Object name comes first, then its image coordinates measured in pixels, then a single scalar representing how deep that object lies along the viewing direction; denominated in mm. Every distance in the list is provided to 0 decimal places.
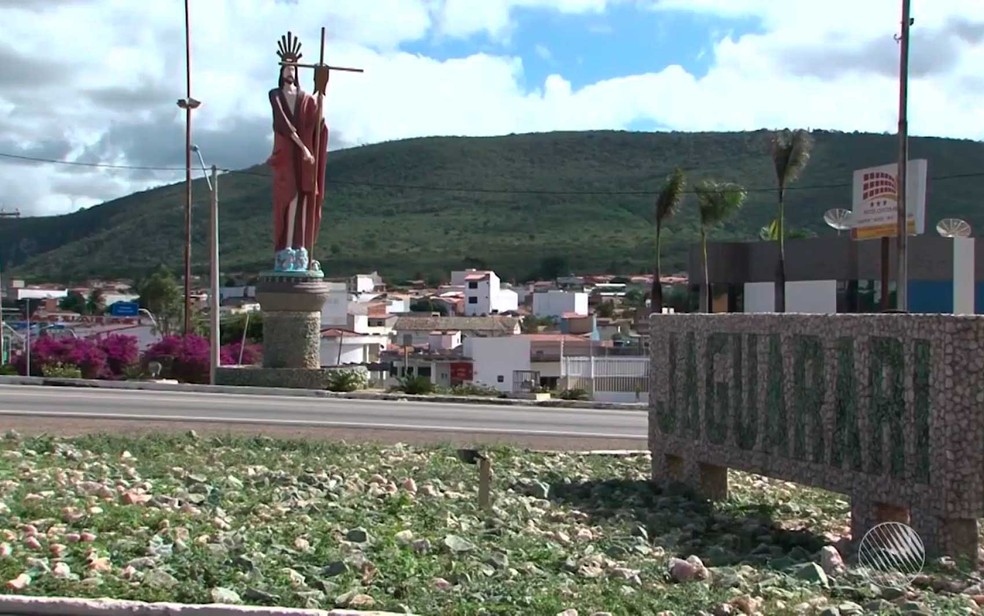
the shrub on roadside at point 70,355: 38031
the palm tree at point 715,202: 49875
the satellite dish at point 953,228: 40031
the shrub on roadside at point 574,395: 36156
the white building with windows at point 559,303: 94188
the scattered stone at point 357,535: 9562
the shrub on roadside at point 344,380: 31203
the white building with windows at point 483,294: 96500
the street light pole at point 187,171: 40562
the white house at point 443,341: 66762
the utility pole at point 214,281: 33250
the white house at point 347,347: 58875
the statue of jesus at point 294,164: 30250
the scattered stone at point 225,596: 7566
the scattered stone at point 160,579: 7852
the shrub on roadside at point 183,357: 37344
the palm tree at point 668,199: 50406
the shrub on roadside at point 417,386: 33344
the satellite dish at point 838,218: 37481
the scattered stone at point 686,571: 8969
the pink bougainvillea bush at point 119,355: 38938
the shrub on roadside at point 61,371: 35250
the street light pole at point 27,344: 38025
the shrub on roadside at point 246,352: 40562
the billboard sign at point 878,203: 28000
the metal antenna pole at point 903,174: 20547
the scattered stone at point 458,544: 9359
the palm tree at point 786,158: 41406
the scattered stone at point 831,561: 9844
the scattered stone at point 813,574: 9211
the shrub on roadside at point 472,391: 33938
